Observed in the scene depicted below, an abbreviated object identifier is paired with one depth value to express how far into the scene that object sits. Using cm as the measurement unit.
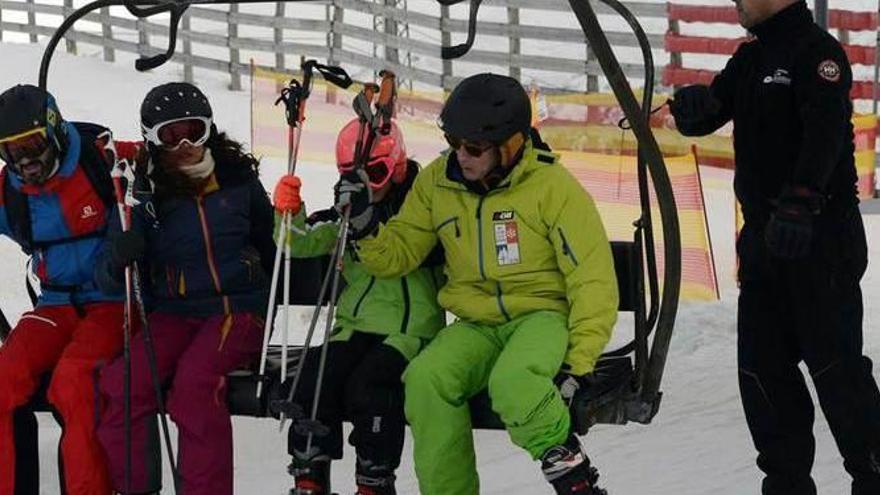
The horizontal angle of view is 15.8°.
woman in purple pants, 933
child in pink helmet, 898
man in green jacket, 854
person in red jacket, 940
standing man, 844
